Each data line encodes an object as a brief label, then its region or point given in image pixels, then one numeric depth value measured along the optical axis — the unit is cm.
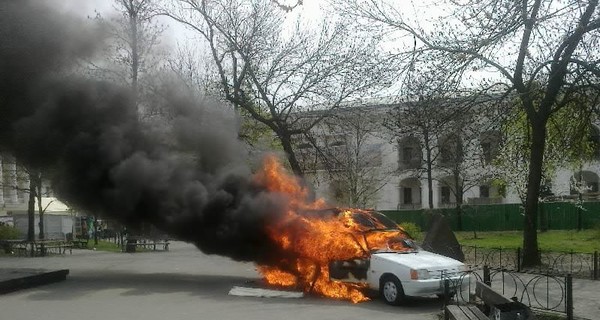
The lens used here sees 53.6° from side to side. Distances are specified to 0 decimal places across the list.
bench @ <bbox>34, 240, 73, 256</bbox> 2531
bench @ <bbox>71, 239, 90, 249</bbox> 3002
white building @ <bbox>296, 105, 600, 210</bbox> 1956
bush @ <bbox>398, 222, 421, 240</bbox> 2747
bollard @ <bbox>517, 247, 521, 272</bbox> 1634
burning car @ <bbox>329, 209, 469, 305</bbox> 1078
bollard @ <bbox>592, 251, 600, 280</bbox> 1449
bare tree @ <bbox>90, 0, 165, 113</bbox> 1676
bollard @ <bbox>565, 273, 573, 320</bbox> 896
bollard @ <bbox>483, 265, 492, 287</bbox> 1044
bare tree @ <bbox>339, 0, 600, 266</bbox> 1361
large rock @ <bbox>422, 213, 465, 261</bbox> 1852
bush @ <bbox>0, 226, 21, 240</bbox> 2828
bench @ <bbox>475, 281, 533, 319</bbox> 744
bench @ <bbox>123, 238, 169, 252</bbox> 2706
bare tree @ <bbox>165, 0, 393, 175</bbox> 2122
